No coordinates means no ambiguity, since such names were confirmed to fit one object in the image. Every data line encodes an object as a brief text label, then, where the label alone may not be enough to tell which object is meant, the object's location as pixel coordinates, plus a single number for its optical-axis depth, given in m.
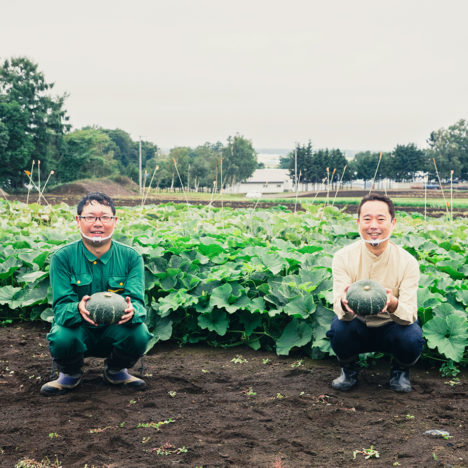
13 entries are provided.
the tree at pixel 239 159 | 65.81
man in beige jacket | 3.64
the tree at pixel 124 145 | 107.25
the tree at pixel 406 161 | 68.40
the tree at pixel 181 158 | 61.75
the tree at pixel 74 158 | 48.84
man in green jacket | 3.67
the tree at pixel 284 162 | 112.62
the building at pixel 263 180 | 72.45
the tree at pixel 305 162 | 63.14
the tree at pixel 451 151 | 69.75
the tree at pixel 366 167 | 71.31
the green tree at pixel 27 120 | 43.47
